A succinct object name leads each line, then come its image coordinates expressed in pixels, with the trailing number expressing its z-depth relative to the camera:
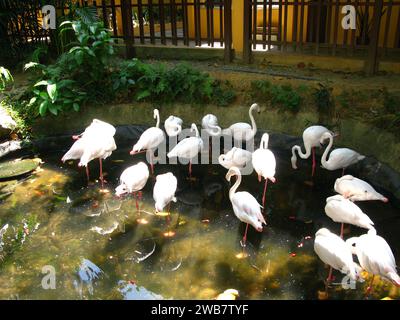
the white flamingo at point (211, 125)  6.93
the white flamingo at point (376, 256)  3.66
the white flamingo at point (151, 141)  6.40
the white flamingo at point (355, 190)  4.91
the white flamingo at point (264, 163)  5.52
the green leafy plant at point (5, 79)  7.76
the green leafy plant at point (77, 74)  7.46
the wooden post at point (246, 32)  8.50
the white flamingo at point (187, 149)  6.23
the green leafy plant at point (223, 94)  7.69
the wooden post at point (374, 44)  7.31
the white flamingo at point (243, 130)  6.83
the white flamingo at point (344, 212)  4.43
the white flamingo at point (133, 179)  5.34
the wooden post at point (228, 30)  8.52
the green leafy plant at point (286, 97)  7.12
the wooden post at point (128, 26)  9.43
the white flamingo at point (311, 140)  6.24
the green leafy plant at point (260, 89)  7.50
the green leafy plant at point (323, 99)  6.89
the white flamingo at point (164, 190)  5.00
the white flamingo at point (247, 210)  4.63
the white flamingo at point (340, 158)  5.73
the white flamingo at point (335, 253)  3.79
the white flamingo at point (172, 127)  6.93
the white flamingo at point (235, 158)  5.93
